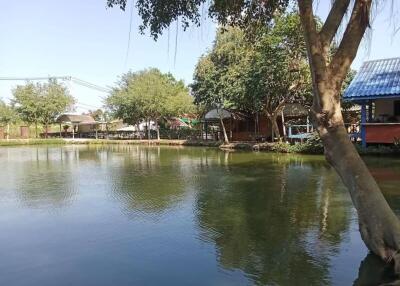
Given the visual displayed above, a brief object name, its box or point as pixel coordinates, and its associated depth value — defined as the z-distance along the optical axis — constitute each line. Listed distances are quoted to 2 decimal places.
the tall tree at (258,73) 24.92
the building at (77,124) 54.51
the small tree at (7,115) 59.25
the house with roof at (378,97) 20.33
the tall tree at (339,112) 6.06
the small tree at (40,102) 51.97
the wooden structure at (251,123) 31.38
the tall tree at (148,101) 42.59
